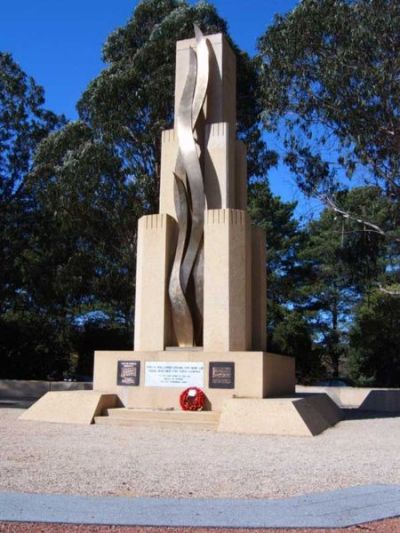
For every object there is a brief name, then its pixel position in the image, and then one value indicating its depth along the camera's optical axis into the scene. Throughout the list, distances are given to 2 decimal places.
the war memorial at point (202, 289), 13.42
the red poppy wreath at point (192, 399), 13.25
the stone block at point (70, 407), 13.15
